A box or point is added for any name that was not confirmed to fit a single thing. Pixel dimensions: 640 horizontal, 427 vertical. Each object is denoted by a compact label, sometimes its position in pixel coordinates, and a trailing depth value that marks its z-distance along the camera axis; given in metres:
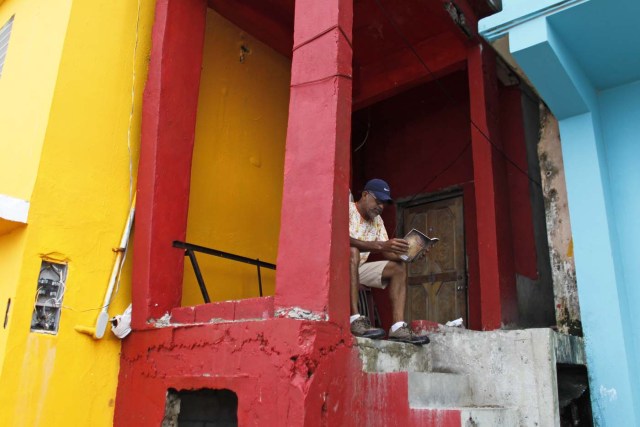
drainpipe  4.14
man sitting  3.73
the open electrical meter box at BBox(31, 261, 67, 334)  3.94
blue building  3.60
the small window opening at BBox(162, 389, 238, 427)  3.83
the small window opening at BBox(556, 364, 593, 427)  3.80
